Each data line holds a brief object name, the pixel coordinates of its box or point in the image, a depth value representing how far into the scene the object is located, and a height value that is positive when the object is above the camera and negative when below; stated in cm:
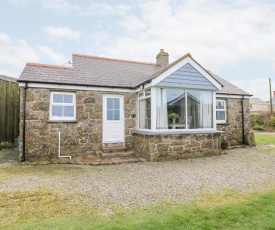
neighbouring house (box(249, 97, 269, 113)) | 5311 +443
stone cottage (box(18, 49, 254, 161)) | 804 +37
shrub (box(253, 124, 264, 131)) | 2284 -77
